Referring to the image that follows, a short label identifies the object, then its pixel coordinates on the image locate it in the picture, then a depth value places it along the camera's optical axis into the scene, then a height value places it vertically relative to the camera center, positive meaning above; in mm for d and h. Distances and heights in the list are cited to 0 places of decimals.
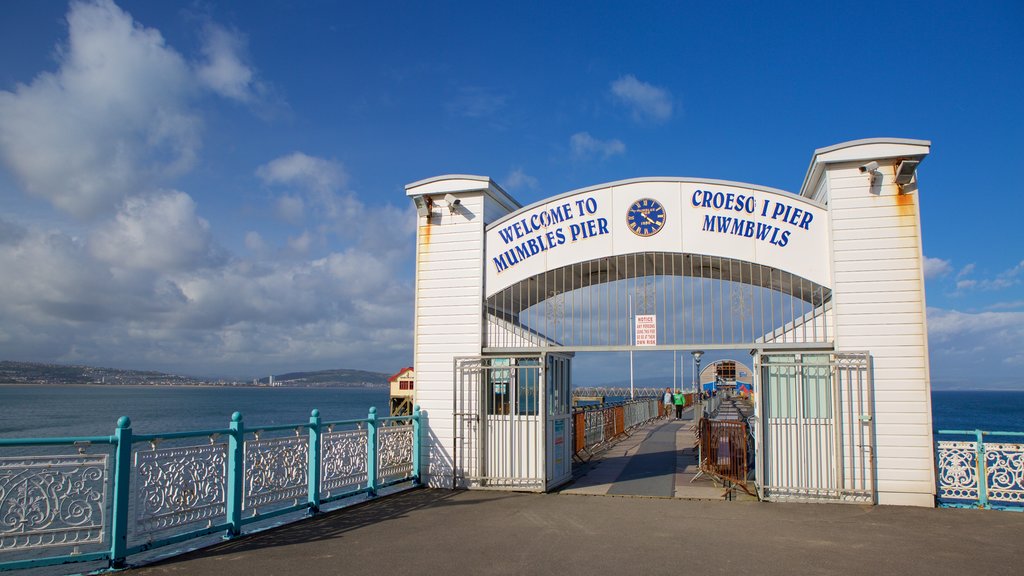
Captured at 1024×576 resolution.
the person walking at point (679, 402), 32875 -2547
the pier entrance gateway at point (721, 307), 9984 +699
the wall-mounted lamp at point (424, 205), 12352 +2613
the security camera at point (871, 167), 10172 +2741
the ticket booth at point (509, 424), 11266 -1247
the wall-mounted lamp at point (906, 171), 9883 +2620
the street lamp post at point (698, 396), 17922 -1551
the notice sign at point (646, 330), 11008 +316
